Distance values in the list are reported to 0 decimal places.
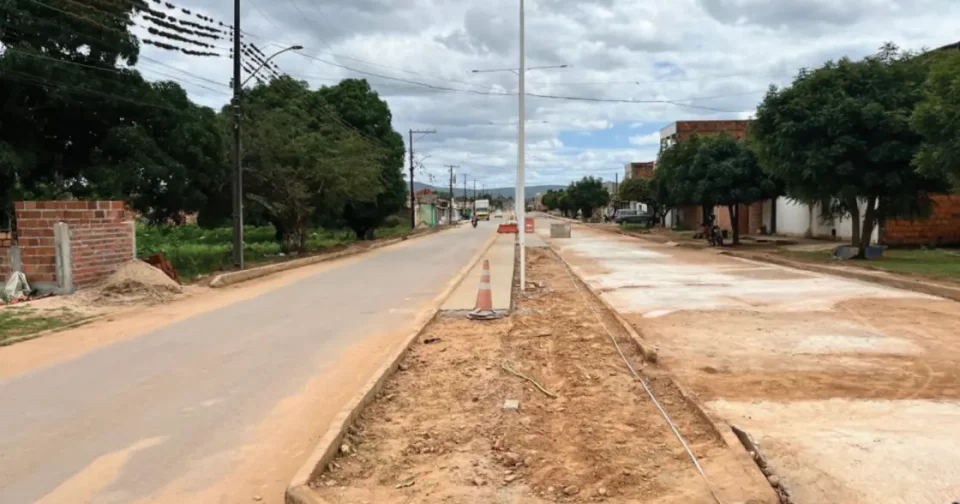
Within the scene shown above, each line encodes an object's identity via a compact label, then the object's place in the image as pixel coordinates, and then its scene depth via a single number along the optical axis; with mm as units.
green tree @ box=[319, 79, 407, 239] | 47062
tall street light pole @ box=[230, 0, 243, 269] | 22500
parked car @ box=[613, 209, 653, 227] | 71725
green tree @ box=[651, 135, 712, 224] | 35906
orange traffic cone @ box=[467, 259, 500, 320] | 12688
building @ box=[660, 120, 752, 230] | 61116
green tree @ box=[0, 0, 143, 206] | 20703
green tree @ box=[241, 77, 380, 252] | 28406
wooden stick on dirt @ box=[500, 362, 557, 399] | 7555
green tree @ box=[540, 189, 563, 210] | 176425
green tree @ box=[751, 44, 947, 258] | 22453
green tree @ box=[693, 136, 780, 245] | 33000
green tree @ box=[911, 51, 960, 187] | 15398
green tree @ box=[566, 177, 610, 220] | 115875
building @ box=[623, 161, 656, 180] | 103175
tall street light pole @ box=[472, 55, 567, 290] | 16812
